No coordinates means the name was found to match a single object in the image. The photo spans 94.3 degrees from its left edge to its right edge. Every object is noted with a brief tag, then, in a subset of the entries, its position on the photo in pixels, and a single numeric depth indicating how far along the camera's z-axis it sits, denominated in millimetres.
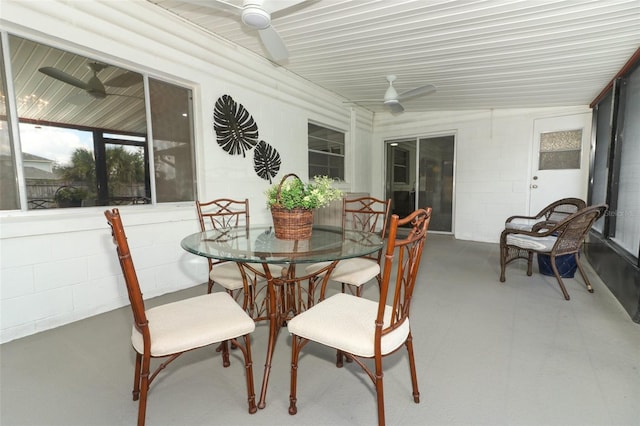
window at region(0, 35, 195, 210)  2230
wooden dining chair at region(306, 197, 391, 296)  2167
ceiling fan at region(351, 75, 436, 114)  3958
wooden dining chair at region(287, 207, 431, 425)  1202
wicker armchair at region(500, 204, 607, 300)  2859
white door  4824
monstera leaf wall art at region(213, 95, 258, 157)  3426
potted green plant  1847
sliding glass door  6199
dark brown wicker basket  1888
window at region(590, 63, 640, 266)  3031
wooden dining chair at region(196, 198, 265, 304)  2074
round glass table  1518
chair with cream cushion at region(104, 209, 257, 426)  1216
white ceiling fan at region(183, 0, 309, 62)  2076
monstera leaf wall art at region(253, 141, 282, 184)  3932
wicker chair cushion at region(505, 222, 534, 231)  4116
